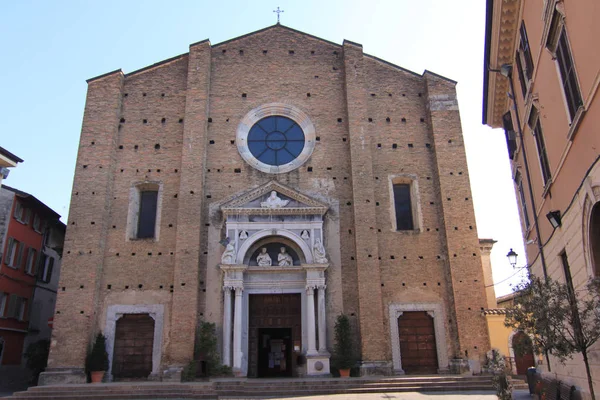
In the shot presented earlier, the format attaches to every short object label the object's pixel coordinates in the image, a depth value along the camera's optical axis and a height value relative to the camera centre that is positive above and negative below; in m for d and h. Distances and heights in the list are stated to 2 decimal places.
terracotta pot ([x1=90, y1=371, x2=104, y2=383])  16.81 +0.00
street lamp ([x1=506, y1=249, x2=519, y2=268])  14.87 +3.12
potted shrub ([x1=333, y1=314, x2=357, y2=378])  16.67 +0.76
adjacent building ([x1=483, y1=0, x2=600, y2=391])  8.00 +4.60
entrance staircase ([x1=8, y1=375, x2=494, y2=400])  14.36 -0.40
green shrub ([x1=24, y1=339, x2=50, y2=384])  19.98 +0.78
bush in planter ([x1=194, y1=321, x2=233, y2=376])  16.84 +0.63
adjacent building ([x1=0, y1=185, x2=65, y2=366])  22.52 +4.82
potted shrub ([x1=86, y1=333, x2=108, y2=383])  16.83 +0.47
